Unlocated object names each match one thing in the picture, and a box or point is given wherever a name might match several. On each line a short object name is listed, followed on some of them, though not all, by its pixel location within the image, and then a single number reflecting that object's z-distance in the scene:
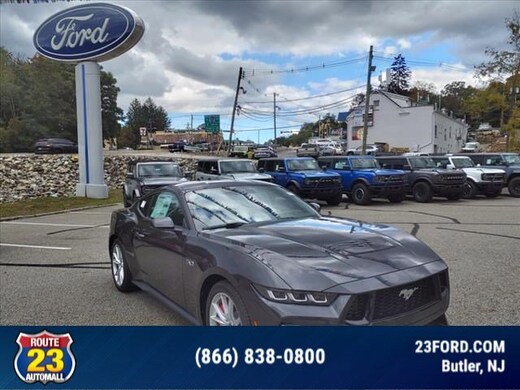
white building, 50.41
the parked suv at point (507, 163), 17.81
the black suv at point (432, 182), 16.00
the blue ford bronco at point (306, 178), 15.03
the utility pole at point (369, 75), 34.16
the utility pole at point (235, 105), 43.03
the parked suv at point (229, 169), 15.63
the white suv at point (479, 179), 17.08
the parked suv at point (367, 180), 15.63
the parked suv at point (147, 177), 14.18
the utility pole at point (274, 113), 80.69
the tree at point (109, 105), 70.88
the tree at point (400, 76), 115.81
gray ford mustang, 2.80
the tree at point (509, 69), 27.23
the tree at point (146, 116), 137.01
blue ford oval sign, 17.72
